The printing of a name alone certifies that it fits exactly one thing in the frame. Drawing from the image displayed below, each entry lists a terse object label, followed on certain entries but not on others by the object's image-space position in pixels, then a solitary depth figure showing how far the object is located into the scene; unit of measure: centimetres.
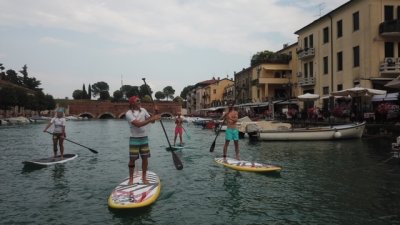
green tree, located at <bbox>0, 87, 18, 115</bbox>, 7856
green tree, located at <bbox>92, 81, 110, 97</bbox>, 18738
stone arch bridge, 14075
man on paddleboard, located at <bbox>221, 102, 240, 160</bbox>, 1479
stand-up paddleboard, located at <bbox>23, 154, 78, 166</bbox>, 1503
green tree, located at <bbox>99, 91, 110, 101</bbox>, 17538
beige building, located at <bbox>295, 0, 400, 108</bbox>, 3356
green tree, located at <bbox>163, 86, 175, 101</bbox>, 18950
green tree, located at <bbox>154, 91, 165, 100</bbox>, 18252
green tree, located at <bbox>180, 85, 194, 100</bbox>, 18885
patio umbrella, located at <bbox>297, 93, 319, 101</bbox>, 3403
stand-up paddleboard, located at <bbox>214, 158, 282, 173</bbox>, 1314
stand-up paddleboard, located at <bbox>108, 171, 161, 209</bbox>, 863
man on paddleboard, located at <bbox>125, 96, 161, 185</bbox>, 971
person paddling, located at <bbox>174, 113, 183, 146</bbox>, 2309
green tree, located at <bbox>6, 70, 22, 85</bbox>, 13588
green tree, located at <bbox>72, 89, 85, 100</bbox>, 16912
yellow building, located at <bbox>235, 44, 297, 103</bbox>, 5956
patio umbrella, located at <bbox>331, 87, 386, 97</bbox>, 2688
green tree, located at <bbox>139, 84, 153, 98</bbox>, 16454
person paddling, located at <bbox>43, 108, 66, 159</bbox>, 1570
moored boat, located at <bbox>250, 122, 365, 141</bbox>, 2533
